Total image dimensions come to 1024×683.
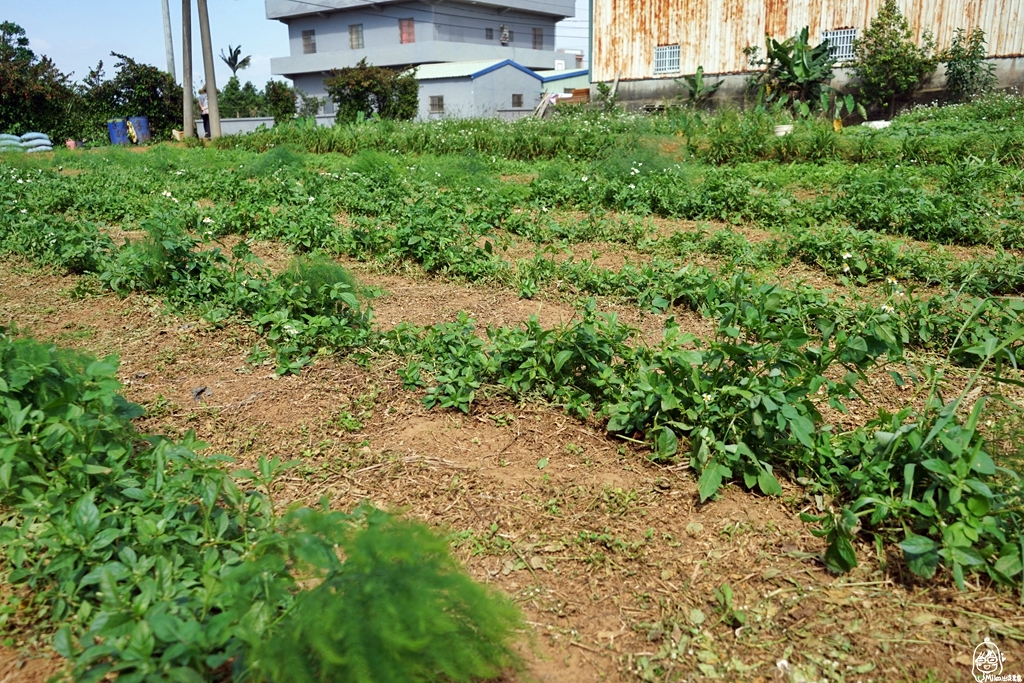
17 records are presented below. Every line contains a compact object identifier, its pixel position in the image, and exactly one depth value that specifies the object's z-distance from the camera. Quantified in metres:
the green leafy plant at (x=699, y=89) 19.34
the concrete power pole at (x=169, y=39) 25.84
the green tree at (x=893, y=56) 17.08
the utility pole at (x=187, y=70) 20.69
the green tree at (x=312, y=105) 35.46
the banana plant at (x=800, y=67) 17.11
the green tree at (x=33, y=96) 21.41
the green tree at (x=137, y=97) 23.77
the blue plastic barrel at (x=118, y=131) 22.93
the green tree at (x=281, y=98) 34.03
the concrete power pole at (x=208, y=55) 19.67
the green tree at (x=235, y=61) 46.31
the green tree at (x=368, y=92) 24.84
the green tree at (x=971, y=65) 16.73
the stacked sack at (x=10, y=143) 14.73
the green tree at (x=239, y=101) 46.19
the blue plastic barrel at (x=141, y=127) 23.81
